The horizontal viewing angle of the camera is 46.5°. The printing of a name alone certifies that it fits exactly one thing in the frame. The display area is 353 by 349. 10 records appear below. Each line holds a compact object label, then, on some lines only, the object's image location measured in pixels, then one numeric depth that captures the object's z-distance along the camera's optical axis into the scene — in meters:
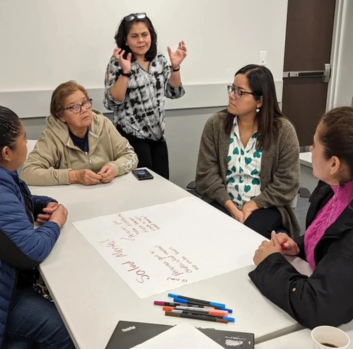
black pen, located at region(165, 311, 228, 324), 0.93
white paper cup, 0.79
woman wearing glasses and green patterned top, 1.92
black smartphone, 1.95
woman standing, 2.39
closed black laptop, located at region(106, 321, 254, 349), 0.85
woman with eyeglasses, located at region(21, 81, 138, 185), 1.88
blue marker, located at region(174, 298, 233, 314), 0.97
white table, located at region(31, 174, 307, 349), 0.92
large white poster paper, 1.12
